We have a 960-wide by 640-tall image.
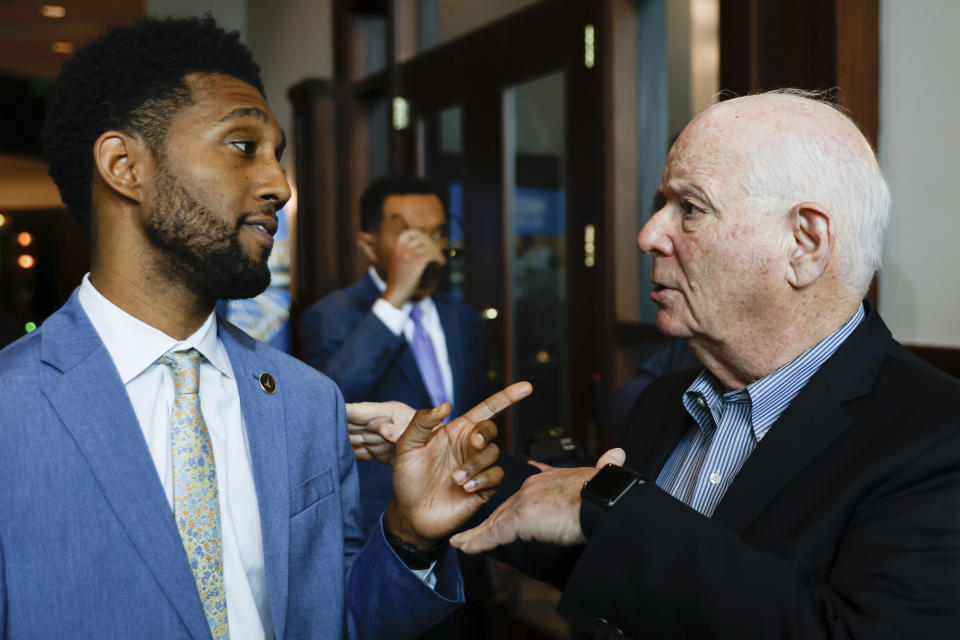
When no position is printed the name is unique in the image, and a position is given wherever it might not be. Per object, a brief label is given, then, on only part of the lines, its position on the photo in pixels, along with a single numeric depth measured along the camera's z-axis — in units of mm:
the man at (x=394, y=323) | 2332
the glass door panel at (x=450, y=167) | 3639
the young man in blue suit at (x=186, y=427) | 954
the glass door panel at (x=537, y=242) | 3107
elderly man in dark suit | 917
